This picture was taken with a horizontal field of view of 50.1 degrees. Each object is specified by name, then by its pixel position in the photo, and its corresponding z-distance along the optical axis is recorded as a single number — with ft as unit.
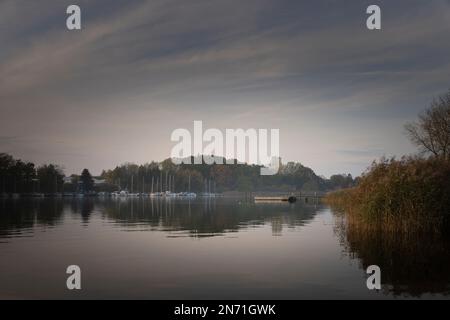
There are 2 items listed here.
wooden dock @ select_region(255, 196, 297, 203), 541.09
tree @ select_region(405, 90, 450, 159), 219.61
